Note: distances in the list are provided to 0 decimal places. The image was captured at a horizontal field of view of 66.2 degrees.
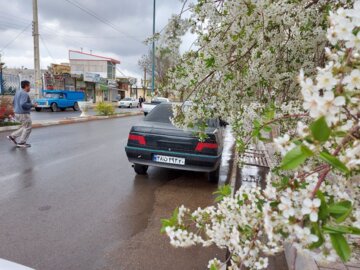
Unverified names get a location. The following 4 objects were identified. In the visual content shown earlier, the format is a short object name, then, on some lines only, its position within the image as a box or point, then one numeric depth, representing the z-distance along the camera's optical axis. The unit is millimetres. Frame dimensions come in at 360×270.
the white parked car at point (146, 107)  23812
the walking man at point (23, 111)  8375
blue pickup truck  22984
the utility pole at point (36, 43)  18281
